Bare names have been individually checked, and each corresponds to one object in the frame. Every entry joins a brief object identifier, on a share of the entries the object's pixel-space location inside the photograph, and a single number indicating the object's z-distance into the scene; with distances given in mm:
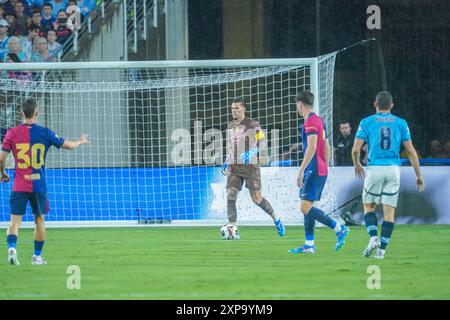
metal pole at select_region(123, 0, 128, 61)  22219
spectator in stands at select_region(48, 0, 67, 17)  23078
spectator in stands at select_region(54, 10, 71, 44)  22844
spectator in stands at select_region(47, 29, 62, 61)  22359
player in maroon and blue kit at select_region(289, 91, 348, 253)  12555
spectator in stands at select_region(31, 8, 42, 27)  22672
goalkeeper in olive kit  15148
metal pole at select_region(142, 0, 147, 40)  22795
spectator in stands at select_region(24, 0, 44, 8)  23083
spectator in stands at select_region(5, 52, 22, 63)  21641
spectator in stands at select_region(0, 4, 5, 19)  22875
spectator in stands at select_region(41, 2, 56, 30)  22875
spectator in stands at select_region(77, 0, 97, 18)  23516
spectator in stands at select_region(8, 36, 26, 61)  22156
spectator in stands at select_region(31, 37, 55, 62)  22156
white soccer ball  15141
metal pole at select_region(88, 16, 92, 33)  22208
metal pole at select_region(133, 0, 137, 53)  22453
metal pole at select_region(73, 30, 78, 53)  21969
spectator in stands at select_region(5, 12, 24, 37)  22688
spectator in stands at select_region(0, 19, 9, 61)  22297
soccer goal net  18172
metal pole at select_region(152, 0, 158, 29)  22739
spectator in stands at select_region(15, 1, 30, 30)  22797
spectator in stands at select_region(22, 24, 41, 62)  22230
